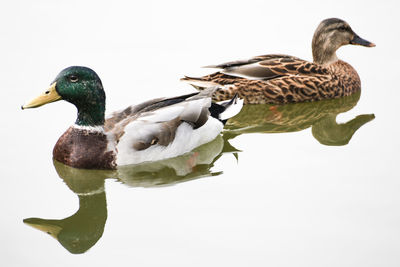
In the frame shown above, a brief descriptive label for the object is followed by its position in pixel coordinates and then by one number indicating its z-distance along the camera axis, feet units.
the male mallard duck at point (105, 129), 57.88
